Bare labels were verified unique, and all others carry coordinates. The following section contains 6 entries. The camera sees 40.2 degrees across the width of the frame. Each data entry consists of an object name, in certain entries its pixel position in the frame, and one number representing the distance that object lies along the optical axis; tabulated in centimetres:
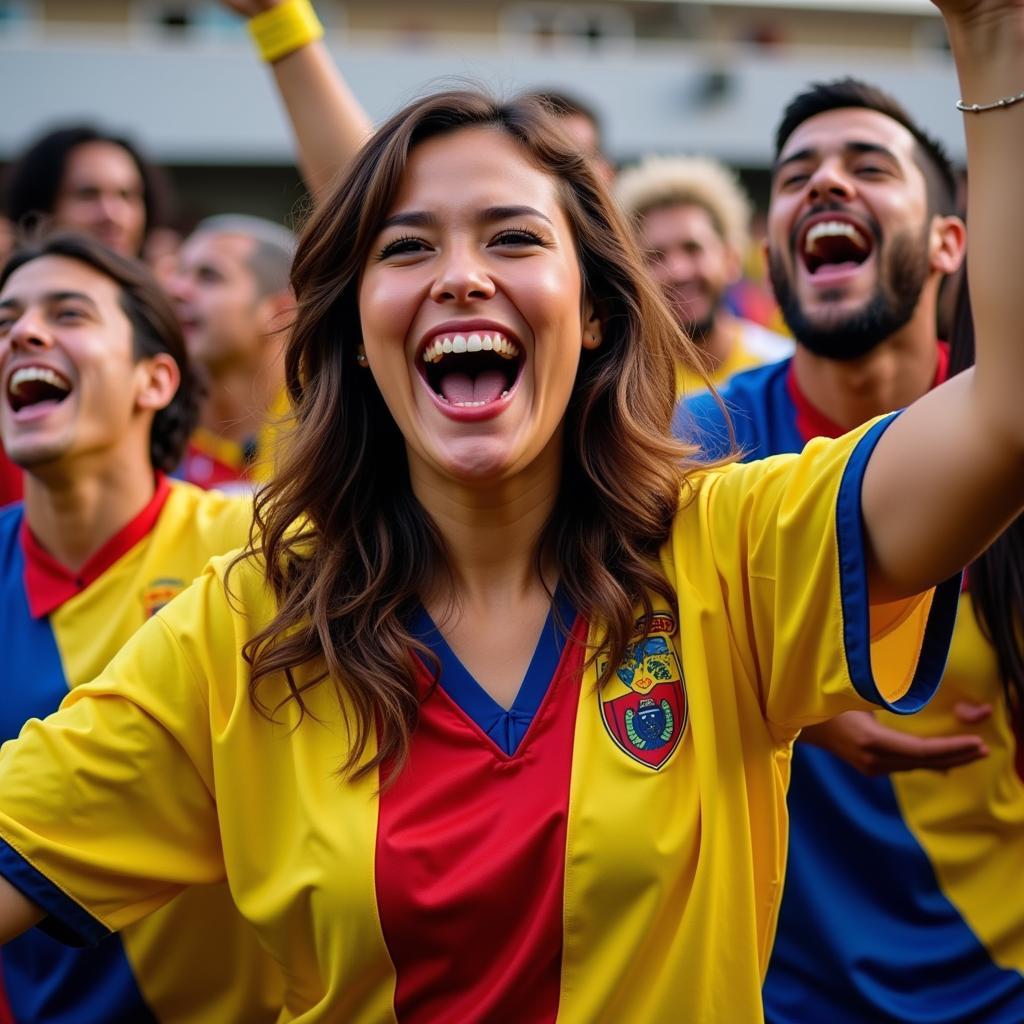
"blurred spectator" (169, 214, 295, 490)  554
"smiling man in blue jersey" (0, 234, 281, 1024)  274
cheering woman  199
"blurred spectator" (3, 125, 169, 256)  531
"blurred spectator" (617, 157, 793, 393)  604
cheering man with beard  271
